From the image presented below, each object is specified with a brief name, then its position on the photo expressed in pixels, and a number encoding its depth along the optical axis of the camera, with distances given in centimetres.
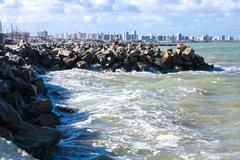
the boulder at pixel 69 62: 2755
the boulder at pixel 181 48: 3039
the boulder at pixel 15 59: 2002
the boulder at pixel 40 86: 1512
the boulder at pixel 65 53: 2905
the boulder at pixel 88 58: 2838
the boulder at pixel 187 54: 2970
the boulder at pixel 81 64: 2734
